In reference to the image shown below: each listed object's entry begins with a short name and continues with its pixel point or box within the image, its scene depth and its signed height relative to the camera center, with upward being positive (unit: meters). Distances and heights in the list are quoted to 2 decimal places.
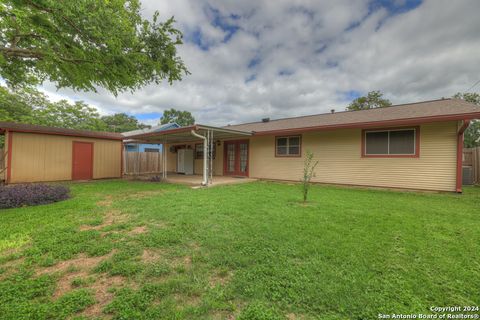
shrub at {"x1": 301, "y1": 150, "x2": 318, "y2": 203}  5.40 -0.62
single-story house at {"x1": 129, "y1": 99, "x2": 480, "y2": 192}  6.84 +0.73
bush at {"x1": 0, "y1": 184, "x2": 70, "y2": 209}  4.94 -0.94
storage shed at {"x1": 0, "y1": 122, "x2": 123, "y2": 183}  8.79 +0.25
